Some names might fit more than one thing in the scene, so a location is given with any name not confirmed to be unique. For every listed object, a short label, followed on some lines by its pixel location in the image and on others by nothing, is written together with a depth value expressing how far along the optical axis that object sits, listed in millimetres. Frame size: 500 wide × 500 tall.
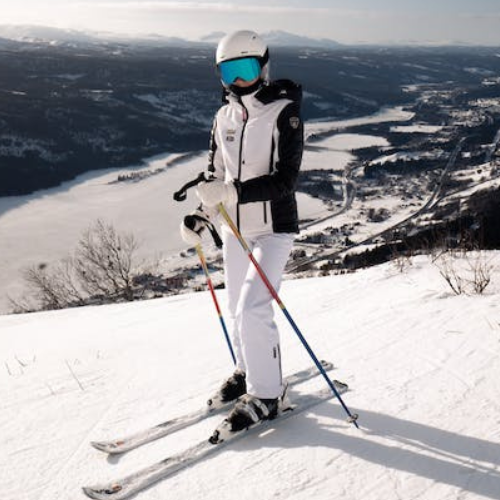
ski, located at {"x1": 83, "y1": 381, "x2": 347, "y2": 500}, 2340
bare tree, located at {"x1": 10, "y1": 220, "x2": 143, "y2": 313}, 24297
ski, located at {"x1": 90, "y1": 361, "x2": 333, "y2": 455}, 2693
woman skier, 2775
